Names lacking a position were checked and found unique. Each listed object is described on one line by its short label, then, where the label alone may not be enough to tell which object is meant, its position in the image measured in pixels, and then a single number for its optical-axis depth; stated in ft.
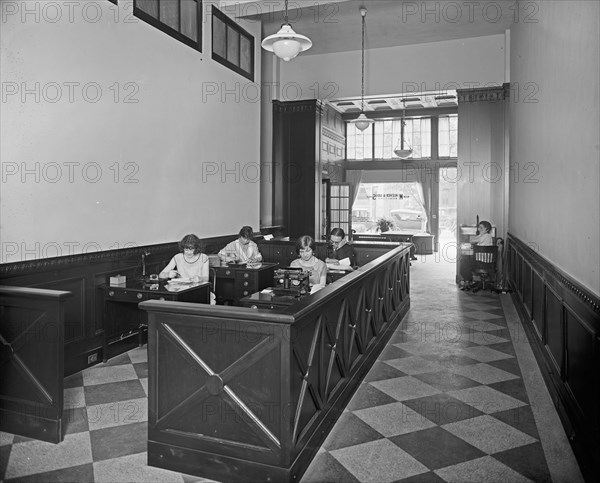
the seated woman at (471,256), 32.99
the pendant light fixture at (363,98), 37.55
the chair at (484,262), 32.63
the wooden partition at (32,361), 11.55
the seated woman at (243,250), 24.76
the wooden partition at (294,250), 26.43
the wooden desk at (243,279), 22.67
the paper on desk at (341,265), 21.59
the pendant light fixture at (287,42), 19.90
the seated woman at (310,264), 19.40
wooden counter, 9.78
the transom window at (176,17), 21.07
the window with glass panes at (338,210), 46.70
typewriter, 16.83
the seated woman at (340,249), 25.26
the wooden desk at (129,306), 17.38
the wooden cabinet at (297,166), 38.04
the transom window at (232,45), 27.61
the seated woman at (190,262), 19.66
